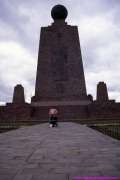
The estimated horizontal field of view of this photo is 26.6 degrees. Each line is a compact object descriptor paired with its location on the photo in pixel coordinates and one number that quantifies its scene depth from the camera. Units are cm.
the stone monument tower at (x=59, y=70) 3481
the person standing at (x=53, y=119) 1760
